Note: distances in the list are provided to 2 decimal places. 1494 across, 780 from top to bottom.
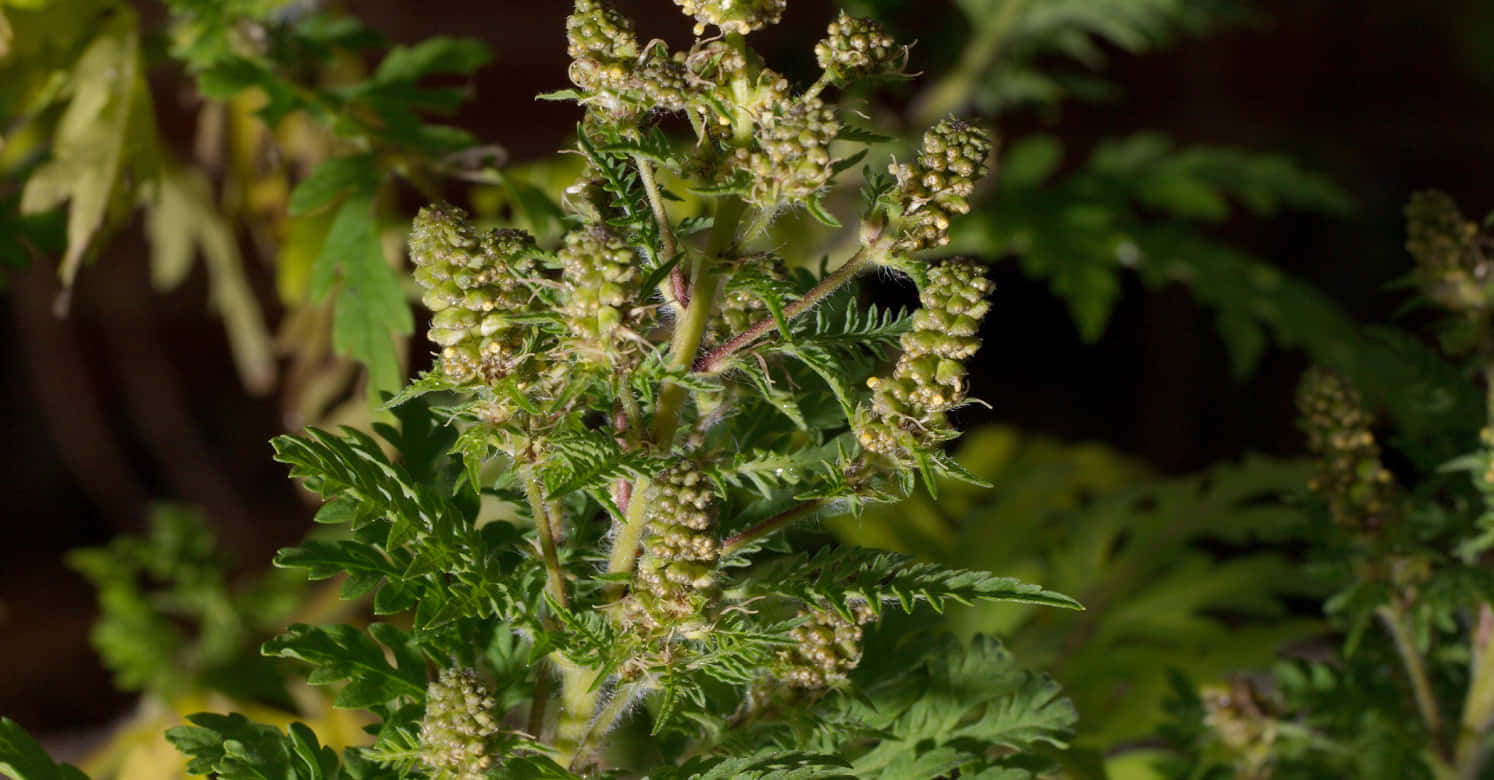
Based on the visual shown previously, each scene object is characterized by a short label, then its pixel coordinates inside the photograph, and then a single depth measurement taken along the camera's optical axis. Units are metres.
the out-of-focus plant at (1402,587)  0.94
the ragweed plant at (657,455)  0.85
